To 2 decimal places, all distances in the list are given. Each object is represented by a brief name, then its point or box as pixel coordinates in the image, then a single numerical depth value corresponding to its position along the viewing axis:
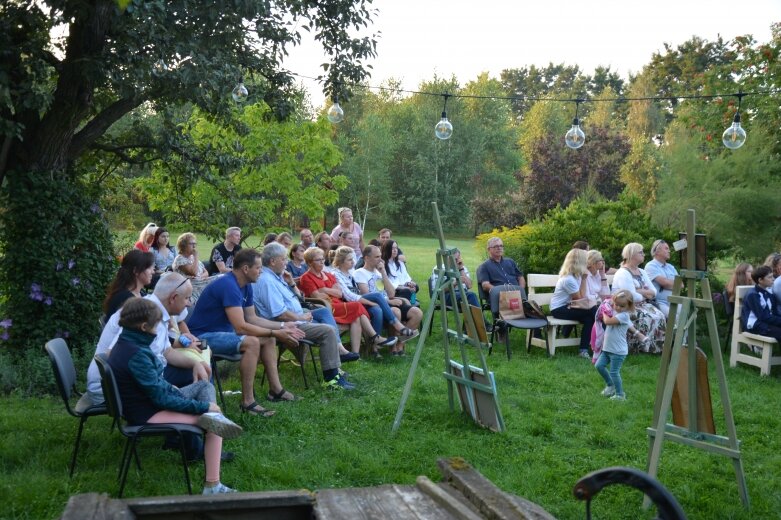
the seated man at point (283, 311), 7.59
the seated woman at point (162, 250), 9.99
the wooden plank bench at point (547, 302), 9.91
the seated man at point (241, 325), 6.60
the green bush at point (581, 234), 12.80
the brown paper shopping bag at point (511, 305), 9.96
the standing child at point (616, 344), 7.29
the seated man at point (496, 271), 10.91
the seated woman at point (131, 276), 5.67
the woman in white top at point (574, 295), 10.04
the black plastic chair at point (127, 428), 4.43
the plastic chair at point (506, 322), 9.66
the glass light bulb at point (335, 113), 9.51
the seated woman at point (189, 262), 8.85
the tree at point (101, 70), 6.84
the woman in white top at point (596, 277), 10.34
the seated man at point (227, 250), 10.80
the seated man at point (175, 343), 5.45
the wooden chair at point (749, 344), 9.18
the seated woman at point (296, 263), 9.96
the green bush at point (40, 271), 7.70
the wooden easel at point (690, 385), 4.76
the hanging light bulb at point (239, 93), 7.73
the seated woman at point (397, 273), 10.73
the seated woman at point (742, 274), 10.48
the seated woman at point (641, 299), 9.85
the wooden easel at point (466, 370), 6.18
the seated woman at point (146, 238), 9.84
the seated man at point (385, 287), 9.81
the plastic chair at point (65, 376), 4.86
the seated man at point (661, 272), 10.52
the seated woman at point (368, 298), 9.39
